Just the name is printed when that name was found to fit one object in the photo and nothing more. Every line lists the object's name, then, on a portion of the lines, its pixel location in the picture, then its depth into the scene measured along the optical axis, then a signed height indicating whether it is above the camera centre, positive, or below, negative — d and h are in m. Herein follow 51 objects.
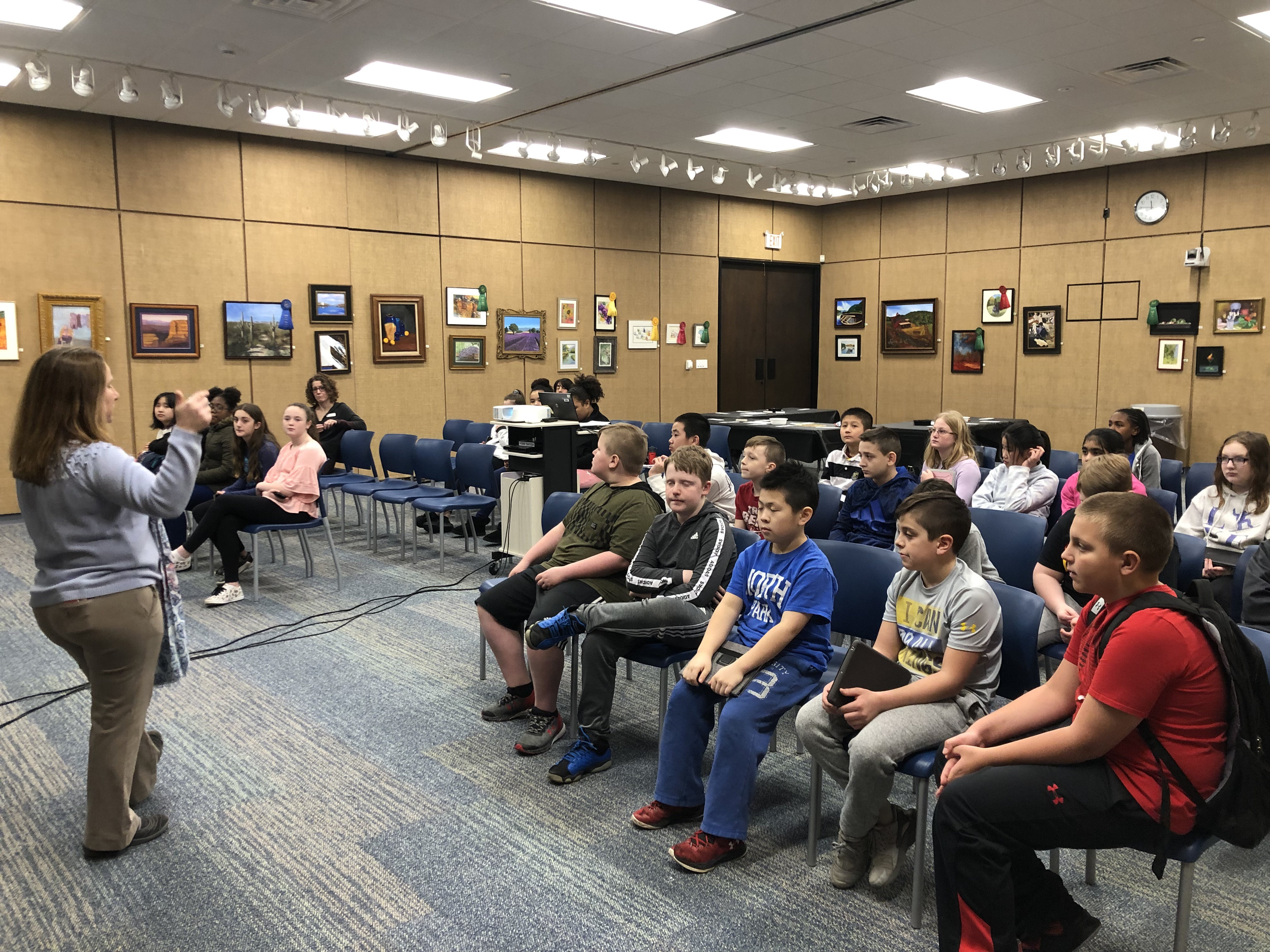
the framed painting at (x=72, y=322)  8.50 +0.42
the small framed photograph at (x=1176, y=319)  10.85 +0.59
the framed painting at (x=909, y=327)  13.21 +0.60
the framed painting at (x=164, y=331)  8.98 +0.36
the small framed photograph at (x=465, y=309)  11.02 +0.69
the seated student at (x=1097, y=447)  4.63 -0.39
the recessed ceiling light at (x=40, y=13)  6.05 +2.33
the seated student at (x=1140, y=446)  5.90 -0.49
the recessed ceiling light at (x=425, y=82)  7.66 +2.43
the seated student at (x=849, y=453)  5.77 -0.54
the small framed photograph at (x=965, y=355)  12.77 +0.19
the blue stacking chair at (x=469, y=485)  6.77 -0.93
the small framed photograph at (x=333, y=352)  10.07 +0.17
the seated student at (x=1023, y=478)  4.86 -0.58
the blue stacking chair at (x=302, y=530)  5.88 -1.06
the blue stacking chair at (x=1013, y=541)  3.86 -0.72
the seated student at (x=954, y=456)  5.12 -0.50
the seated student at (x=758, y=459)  4.46 -0.44
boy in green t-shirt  3.69 -0.84
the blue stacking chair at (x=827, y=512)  4.77 -0.73
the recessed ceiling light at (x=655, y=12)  6.26 +2.43
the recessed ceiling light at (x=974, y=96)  8.18 +2.47
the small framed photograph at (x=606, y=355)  12.37 +0.18
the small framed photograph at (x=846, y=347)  14.23 +0.33
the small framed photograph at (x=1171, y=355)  10.95 +0.17
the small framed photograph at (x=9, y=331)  8.34 +0.32
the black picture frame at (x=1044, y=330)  11.94 +0.50
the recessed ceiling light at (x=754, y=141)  10.02 +2.51
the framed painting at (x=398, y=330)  10.48 +0.43
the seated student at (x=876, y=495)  4.37 -0.60
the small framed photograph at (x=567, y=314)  11.94 +0.70
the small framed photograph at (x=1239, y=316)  10.41 +0.60
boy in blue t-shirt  2.77 -0.95
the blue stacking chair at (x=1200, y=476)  6.10 -0.70
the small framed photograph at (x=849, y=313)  14.09 +0.85
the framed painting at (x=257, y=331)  9.52 +0.38
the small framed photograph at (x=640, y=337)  12.66 +0.43
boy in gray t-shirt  2.51 -0.90
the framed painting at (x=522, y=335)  11.46 +0.41
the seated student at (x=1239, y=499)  4.08 -0.58
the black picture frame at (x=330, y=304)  10.01 +0.69
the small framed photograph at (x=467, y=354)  11.08 +0.17
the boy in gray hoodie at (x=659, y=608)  3.28 -0.84
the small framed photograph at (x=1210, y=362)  10.67 +0.09
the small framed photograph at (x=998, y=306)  12.37 +0.83
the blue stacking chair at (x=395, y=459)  7.89 -0.81
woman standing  2.65 -0.47
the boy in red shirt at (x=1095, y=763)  1.96 -0.88
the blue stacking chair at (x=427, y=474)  7.25 -0.89
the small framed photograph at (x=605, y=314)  12.29 +0.72
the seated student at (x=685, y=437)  5.58 -0.43
